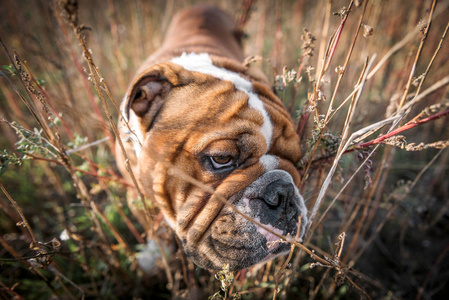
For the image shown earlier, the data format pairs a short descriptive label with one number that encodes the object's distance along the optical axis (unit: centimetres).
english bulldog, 43
